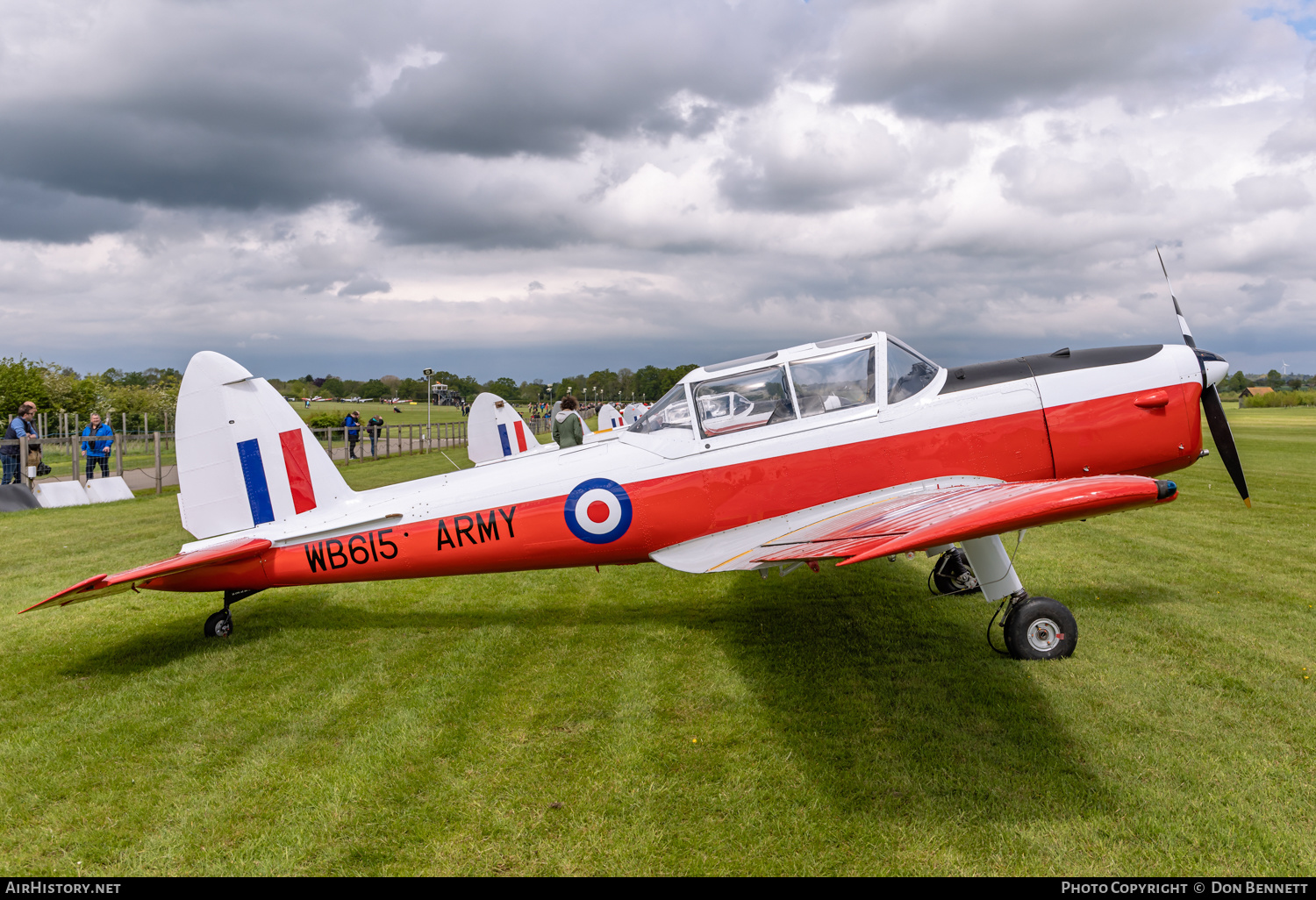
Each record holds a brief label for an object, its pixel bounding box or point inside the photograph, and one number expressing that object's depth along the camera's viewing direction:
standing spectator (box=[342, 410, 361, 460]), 23.48
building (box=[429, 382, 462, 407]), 55.45
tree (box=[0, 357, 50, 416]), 50.53
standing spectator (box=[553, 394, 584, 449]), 12.05
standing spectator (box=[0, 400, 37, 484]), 13.52
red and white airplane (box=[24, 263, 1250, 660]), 5.11
